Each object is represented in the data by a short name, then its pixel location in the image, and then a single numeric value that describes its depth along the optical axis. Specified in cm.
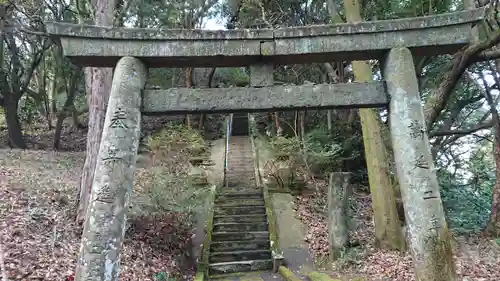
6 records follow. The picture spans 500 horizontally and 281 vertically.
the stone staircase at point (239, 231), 872
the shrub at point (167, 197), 835
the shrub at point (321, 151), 1254
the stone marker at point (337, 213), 838
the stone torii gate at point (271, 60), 466
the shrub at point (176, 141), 1119
